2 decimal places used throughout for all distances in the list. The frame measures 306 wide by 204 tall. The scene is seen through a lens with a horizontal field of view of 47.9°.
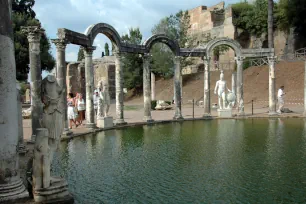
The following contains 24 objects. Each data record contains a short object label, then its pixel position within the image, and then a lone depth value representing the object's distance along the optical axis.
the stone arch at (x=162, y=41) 18.55
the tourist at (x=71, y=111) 15.11
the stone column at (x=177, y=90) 19.16
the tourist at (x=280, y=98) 20.50
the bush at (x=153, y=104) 28.48
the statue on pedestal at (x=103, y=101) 15.43
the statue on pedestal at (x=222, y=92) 20.12
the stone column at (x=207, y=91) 19.77
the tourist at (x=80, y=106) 16.05
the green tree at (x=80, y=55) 57.43
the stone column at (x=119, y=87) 17.02
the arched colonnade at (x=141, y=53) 13.55
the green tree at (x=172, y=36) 39.88
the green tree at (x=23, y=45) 31.09
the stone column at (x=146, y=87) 18.20
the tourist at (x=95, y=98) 17.61
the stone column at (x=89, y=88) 15.13
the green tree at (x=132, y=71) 42.09
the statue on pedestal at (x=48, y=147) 5.47
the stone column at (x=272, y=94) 20.25
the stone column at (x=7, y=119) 5.16
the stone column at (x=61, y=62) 13.29
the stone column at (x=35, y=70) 11.32
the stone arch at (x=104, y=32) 15.16
